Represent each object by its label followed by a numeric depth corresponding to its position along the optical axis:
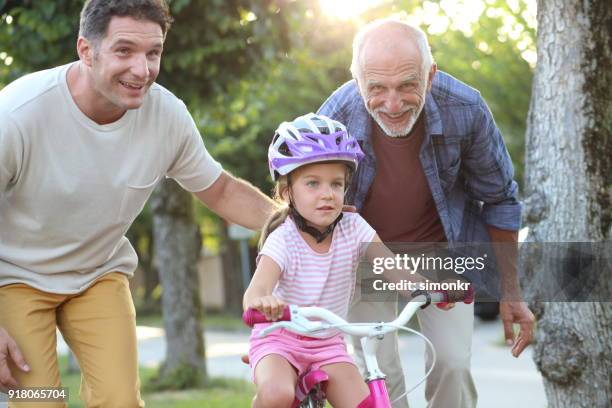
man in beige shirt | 3.91
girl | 3.68
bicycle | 3.37
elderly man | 4.32
